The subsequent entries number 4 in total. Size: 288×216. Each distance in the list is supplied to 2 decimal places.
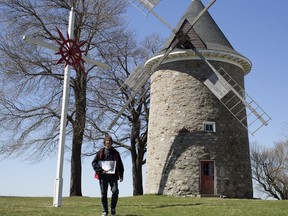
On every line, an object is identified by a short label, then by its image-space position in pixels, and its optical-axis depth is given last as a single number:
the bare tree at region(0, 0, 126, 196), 21.34
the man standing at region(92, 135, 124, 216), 9.26
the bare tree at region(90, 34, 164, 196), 26.52
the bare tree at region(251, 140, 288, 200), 39.62
